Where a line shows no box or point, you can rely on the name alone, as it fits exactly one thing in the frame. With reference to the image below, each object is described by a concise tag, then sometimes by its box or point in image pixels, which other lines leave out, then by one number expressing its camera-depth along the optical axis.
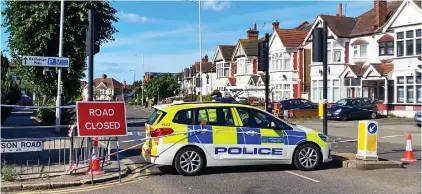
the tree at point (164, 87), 75.06
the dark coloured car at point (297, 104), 35.16
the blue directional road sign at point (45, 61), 13.15
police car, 9.68
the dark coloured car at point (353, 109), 31.30
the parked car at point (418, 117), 24.86
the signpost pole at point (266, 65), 14.94
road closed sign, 9.02
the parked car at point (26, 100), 40.46
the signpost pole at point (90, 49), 10.03
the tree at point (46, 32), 22.39
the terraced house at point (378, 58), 31.69
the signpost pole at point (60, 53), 20.03
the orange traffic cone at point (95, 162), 9.61
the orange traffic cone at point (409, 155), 12.20
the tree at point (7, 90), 16.52
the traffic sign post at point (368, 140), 10.96
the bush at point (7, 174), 8.75
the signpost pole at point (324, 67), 12.23
